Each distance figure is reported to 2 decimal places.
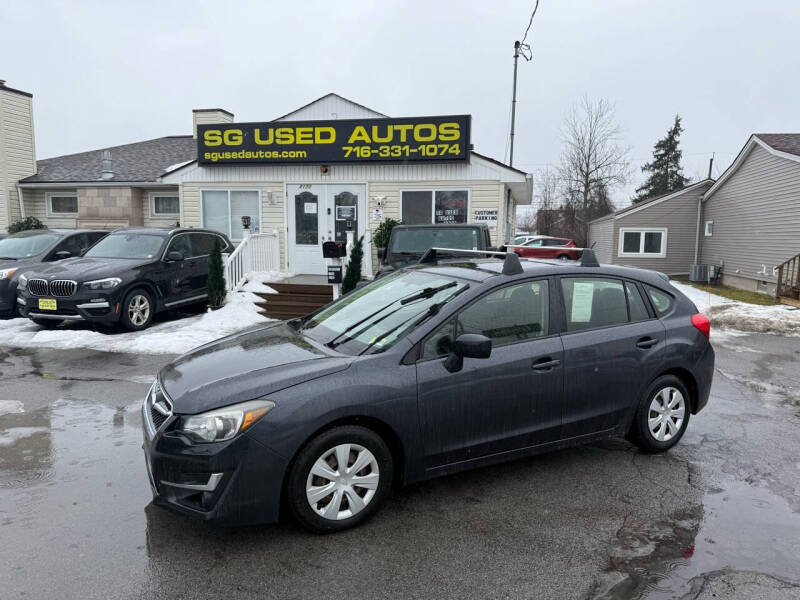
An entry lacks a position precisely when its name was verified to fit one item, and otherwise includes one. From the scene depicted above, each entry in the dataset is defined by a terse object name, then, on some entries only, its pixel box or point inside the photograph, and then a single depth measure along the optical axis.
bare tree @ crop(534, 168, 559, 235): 49.64
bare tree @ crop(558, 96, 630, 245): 40.06
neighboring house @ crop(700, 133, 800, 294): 16.86
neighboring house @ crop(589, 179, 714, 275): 24.45
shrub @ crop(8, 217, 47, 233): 18.69
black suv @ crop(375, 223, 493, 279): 9.77
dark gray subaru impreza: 3.05
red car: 18.91
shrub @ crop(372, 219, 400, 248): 13.71
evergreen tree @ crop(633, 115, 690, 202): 50.62
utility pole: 25.02
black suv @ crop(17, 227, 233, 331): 8.96
